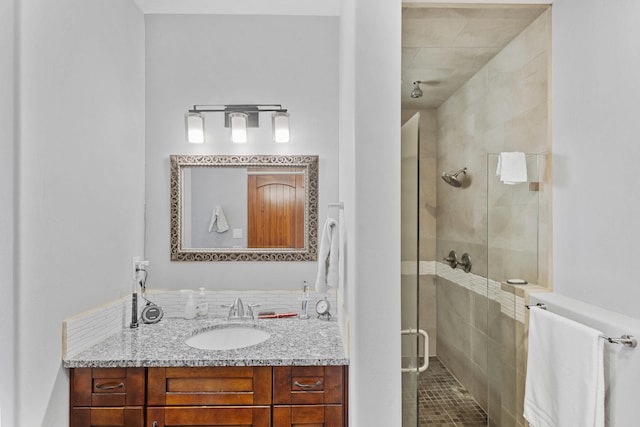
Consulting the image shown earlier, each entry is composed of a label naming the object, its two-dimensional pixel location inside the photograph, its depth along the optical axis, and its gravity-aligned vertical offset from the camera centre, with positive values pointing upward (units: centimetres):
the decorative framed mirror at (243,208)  252 +1
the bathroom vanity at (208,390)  180 -79
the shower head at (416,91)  301 +90
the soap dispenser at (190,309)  243 -58
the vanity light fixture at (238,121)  246 +53
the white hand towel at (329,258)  210 -24
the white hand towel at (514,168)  212 +22
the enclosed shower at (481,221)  175 -5
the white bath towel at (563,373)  154 -67
